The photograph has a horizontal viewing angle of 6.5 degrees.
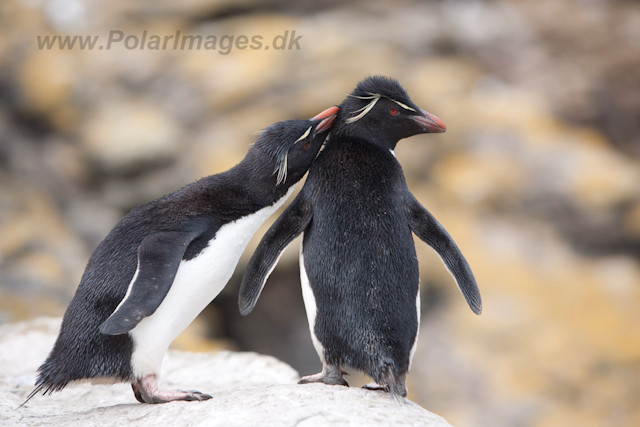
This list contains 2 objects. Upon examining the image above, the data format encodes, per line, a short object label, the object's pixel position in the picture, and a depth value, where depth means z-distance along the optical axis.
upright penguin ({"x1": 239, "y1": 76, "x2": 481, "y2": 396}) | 7.49
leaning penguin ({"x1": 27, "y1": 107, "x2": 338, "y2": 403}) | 7.48
